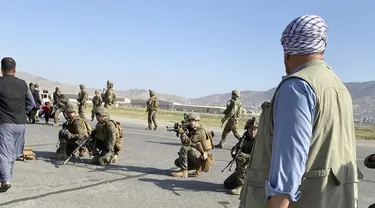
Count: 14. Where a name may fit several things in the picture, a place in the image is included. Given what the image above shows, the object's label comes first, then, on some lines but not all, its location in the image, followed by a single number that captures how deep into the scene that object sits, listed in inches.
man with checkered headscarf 71.7
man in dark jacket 219.1
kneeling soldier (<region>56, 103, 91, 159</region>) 342.0
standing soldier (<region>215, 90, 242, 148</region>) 499.8
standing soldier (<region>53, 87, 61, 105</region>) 669.4
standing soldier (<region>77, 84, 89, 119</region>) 725.9
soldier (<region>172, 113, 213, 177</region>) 302.7
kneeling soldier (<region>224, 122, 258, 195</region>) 258.2
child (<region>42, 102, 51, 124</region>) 670.0
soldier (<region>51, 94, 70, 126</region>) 636.3
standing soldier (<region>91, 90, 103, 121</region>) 762.8
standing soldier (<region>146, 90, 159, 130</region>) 695.1
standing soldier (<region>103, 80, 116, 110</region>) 719.1
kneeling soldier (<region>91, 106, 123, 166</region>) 328.5
